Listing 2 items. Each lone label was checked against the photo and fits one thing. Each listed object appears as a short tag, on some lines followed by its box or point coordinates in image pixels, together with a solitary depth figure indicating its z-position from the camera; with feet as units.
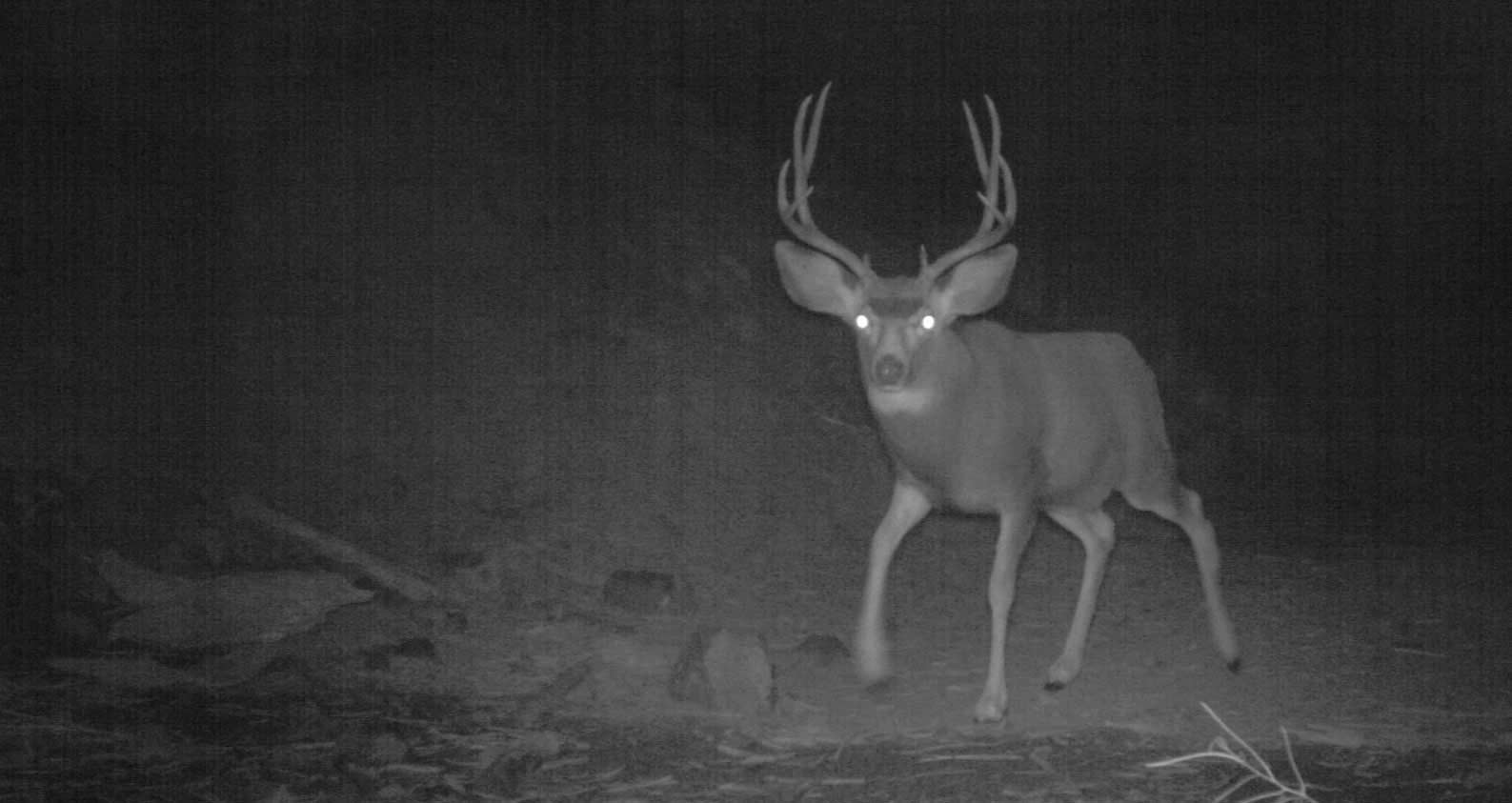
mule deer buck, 24.09
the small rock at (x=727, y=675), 23.45
